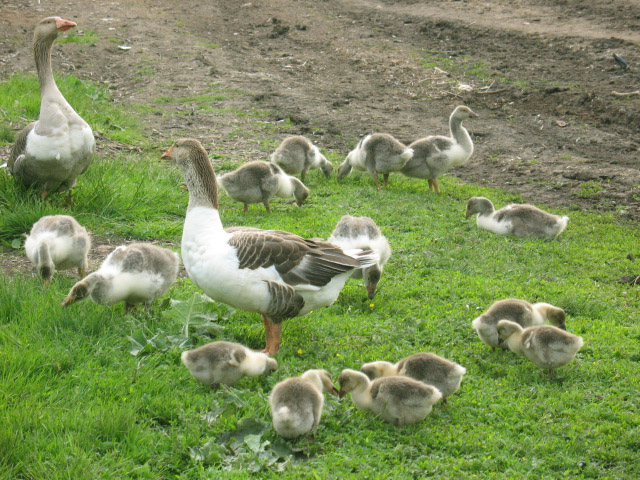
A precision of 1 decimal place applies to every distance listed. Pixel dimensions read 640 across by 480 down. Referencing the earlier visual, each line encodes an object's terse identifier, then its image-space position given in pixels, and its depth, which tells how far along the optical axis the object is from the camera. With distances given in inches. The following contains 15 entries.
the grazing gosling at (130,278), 487.2
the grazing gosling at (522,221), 730.2
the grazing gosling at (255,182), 777.6
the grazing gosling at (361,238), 609.0
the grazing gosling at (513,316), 498.3
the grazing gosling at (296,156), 876.6
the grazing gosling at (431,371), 424.8
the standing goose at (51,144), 655.8
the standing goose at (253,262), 470.9
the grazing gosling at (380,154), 853.8
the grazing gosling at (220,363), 425.1
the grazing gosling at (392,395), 397.7
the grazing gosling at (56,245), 527.8
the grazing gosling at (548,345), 454.9
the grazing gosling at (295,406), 373.4
